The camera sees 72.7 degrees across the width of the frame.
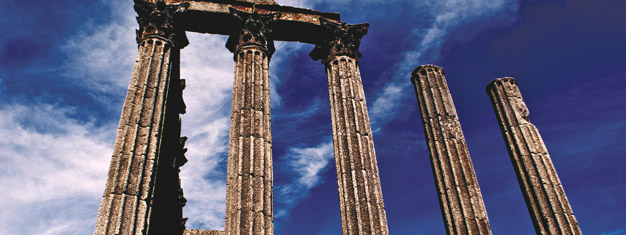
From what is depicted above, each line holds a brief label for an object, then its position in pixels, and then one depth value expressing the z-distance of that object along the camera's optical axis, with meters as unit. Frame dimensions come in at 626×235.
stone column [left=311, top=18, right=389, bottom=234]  10.07
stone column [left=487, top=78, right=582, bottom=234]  12.62
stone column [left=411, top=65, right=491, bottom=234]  11.51
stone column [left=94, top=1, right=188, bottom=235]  8.68
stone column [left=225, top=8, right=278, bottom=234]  9.48
